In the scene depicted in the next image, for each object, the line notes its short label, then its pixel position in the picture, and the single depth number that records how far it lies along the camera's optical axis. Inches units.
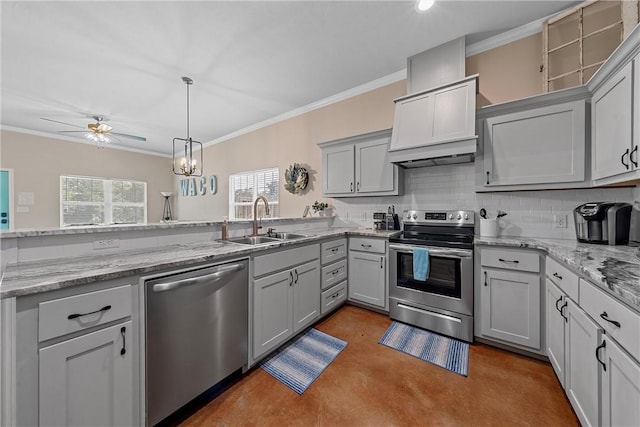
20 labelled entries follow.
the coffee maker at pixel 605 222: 67.6
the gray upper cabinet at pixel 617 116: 53.4
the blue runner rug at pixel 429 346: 74.0
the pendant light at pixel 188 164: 127.7
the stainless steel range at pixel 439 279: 83.5
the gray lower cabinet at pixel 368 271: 102.9
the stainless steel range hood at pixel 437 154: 87.3
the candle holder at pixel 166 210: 274.8
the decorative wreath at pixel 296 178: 156.0
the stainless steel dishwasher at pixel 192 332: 49.1
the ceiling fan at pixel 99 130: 153.2
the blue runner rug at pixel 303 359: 67.4
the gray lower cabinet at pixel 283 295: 70.8
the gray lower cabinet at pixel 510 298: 72.6
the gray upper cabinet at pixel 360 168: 115.0
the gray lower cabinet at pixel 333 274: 98.1
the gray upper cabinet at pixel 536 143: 75.8
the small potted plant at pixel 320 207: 143.0
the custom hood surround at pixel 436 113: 89.4
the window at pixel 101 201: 211.9
